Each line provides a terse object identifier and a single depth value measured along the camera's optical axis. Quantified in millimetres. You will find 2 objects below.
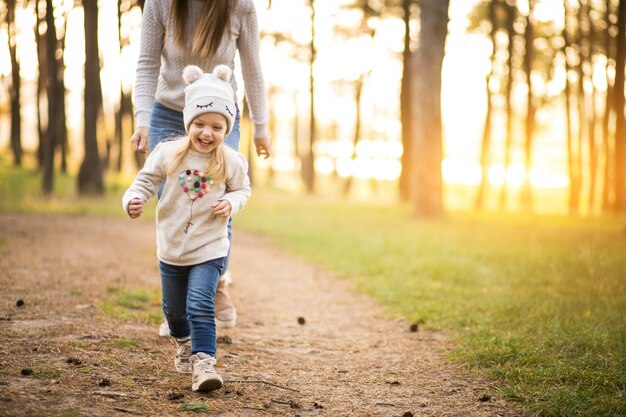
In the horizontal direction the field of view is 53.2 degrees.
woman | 4215
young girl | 3719
